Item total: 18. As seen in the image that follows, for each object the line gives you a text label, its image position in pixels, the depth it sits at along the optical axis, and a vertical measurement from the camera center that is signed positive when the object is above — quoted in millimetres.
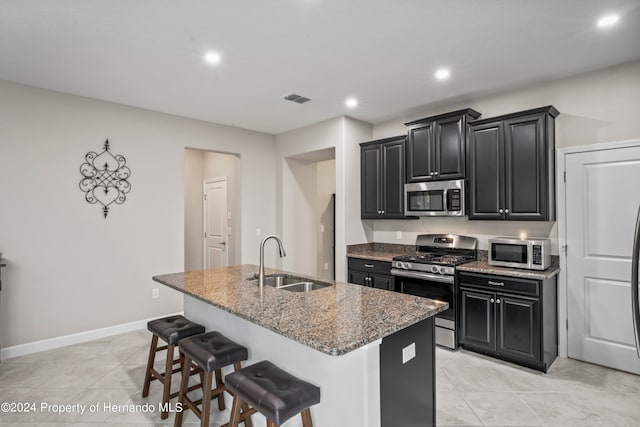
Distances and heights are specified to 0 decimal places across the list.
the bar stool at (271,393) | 1489 -829
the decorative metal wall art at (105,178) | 3885 +471
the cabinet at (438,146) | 3748 +829
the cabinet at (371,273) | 4156 -736
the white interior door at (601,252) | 2977 -342
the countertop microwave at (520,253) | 3164 -359
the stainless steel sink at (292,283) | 2754 -553
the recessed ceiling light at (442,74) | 3195 +1397
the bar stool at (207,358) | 1939 -849
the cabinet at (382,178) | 4371 +522
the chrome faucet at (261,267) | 2533 -384
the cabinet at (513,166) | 3197 +508
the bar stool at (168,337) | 2348 -864
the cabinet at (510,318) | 3004 -970
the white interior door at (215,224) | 5902 -122
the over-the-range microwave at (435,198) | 3781 +218
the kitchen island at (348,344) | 1591 -697
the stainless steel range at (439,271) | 3504 -604
